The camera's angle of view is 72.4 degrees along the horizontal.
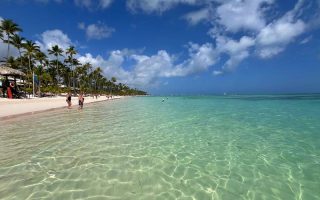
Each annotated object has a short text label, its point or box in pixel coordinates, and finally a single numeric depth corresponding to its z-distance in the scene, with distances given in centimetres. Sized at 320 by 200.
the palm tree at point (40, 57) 5970
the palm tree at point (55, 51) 6919
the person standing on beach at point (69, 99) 2472
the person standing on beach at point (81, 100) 2442
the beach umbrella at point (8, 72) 3199
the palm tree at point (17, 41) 5324
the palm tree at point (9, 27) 4947
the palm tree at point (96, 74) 11094
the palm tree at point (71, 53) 7330
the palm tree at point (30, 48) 5312
